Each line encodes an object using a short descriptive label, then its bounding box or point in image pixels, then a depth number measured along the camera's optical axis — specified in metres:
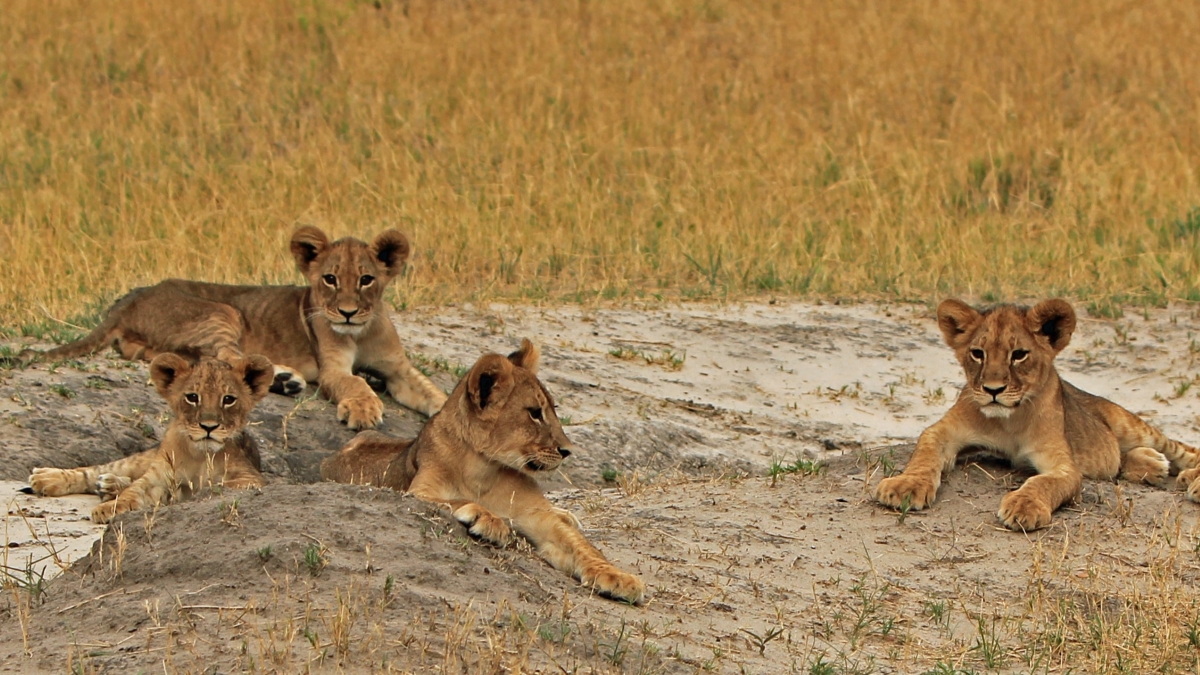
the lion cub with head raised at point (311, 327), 17.14
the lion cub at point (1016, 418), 14.04
